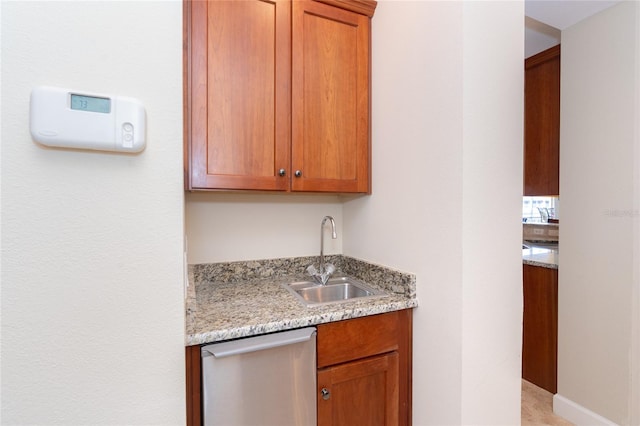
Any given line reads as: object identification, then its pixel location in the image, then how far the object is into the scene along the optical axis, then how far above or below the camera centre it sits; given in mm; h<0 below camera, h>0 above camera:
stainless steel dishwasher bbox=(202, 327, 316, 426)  975 -620
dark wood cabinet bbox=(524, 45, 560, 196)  2211 +663
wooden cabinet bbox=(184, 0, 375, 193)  1229 +521
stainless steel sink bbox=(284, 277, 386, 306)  1580 -459
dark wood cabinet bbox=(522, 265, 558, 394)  2004 -870
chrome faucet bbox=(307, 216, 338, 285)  1651 -371
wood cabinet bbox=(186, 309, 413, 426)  1137 -679
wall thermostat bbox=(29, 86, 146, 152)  651 +205
